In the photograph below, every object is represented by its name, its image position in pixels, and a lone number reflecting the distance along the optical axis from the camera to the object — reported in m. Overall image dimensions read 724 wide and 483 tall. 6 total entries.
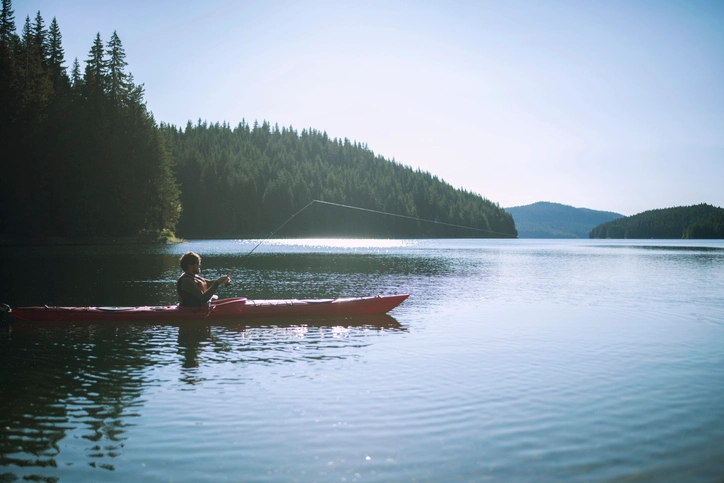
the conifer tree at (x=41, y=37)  68.55
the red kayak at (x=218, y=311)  15.68
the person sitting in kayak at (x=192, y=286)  15.05
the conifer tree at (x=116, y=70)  64.75
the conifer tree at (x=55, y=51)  69.12
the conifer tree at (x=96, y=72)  62.75
